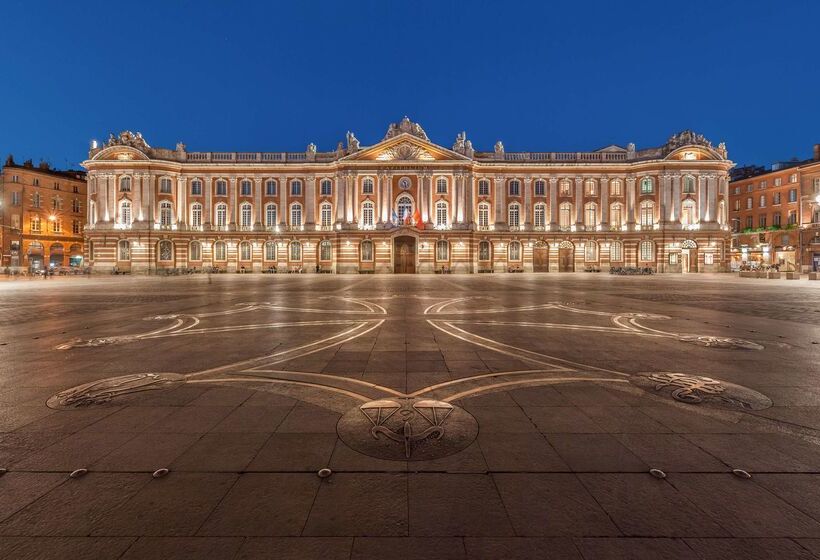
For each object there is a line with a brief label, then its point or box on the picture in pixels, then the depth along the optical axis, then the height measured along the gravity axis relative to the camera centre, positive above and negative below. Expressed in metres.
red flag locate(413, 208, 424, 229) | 50.97 +5.21
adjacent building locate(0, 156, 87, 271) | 59.22 +7.09
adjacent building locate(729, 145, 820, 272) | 53.62 +6.71
